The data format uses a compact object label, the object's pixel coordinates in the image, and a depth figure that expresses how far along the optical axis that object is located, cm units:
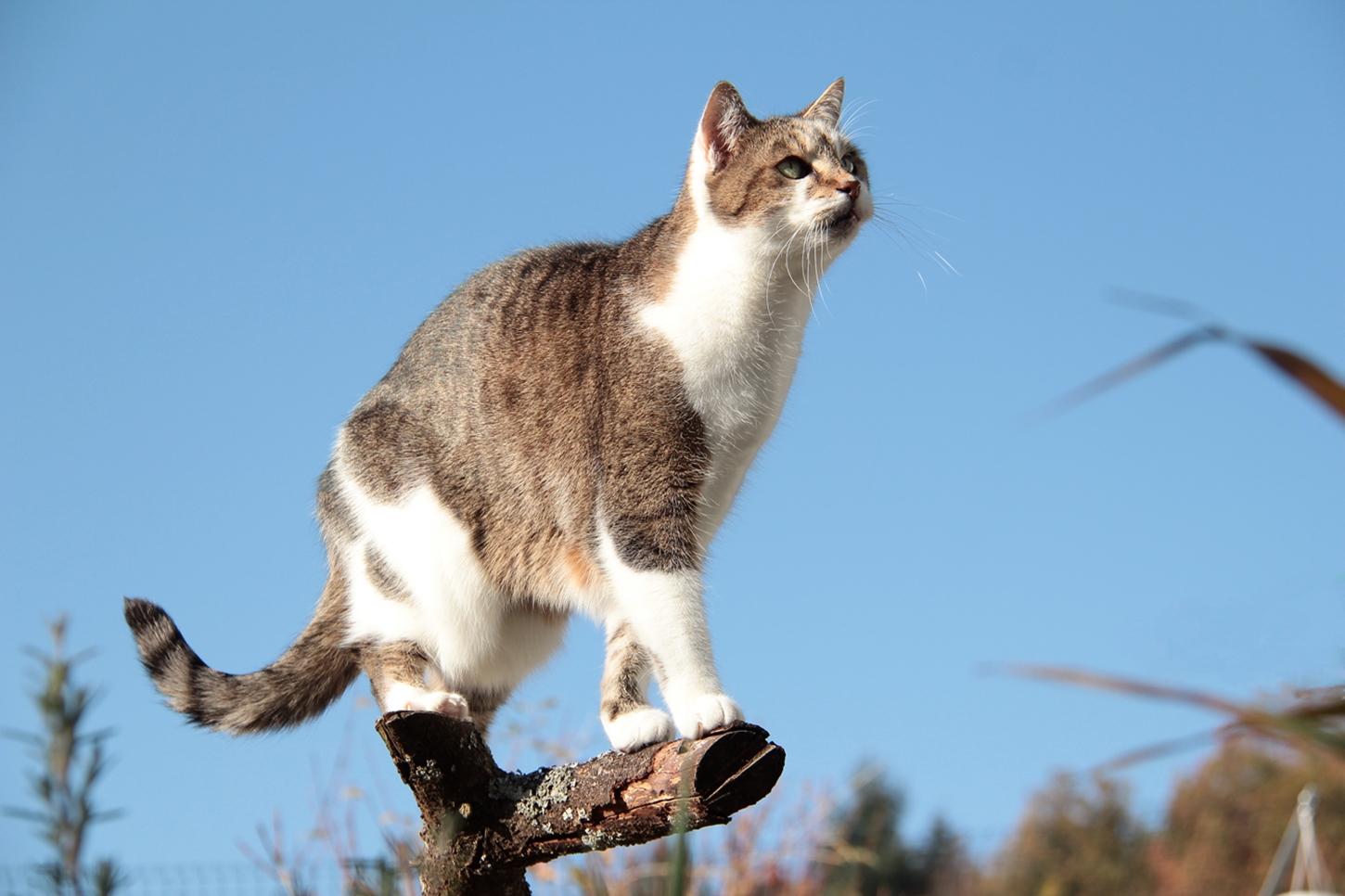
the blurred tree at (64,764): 347
